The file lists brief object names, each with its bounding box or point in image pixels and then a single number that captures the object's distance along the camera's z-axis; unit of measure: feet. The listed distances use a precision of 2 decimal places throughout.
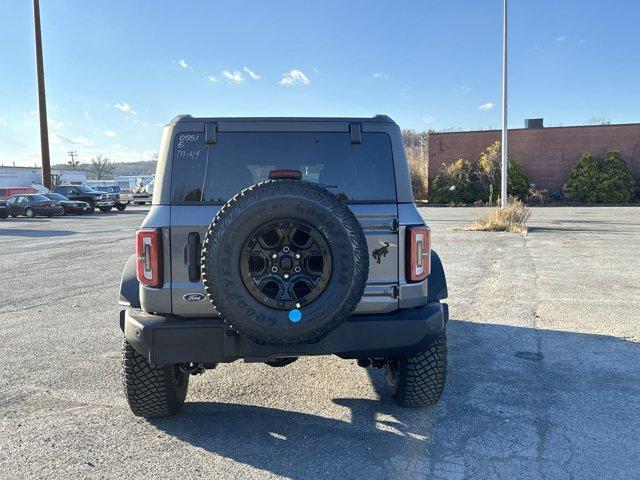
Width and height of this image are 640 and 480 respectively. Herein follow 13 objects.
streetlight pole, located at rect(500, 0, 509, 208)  65.26
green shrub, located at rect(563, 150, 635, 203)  110.22
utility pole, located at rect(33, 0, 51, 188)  109.40
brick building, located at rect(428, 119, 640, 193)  113.39
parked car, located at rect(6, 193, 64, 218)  100.78
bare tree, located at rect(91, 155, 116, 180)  382.83
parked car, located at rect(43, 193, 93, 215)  104.58
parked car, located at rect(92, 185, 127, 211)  116.88
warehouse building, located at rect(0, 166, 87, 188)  178.19
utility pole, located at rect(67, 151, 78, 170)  362.43
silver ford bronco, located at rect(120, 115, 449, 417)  9.89
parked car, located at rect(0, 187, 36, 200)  120.37
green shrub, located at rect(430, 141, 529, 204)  115.55
